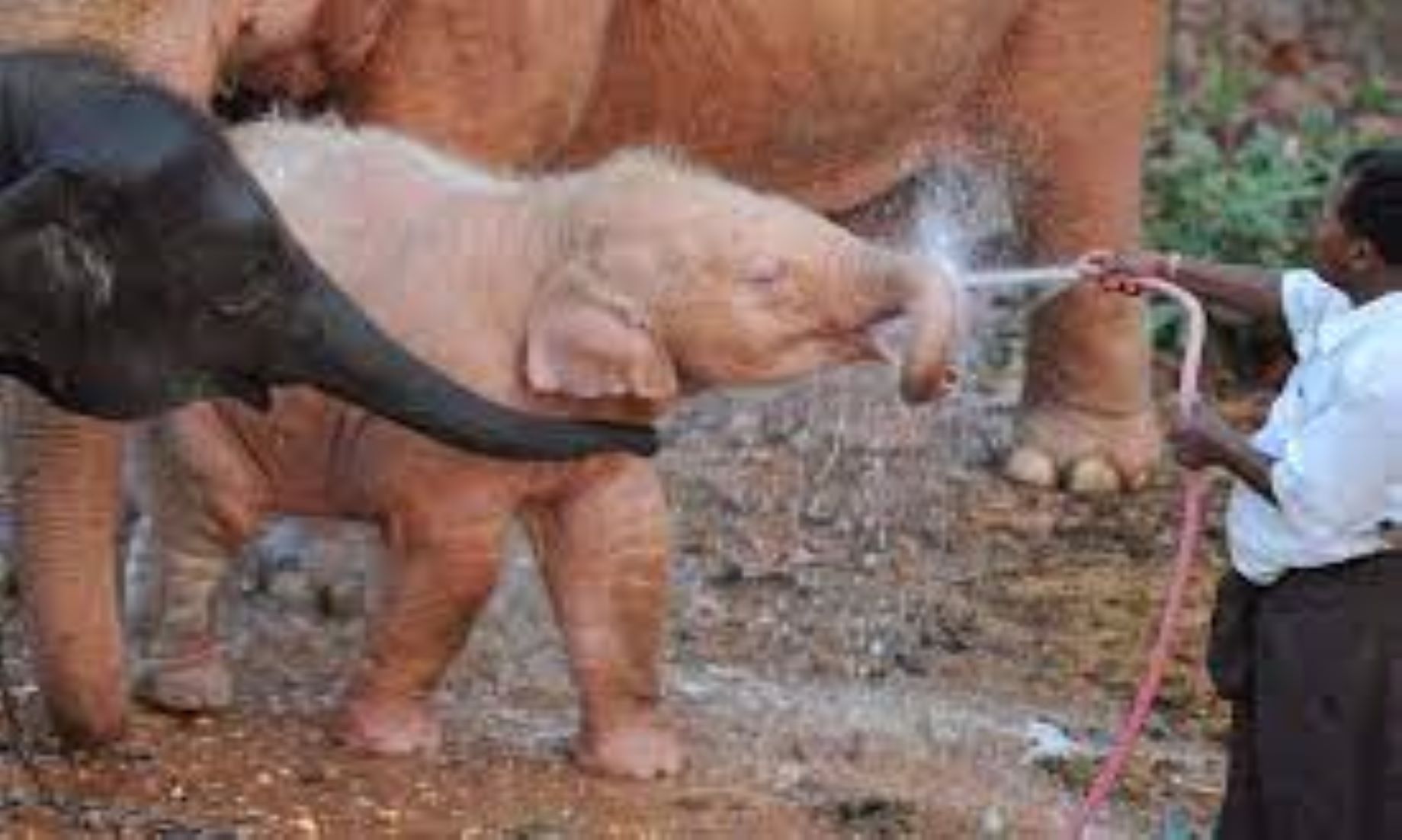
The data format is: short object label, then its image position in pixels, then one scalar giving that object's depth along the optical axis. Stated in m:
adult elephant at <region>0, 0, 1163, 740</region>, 10.03
